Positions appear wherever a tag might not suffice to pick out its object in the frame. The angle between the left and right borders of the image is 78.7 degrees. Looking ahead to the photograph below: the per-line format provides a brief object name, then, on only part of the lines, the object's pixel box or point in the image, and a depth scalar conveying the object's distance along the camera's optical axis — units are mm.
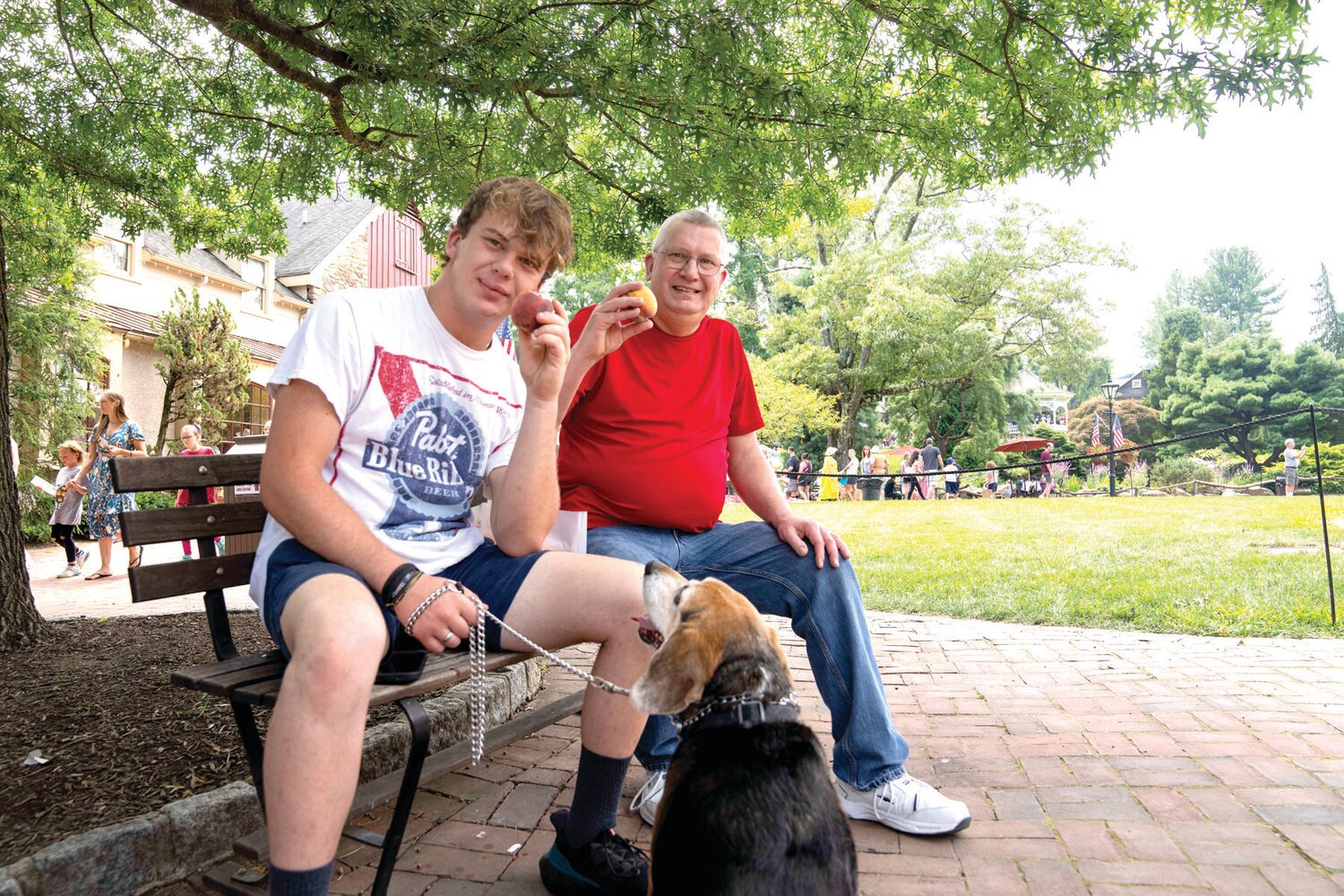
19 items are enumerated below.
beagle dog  1775
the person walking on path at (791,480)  28058
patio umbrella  37281
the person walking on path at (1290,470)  22312
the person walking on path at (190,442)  10992
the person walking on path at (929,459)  27222
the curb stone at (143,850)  2266
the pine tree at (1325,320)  69500
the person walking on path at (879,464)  26597
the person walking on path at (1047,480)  30634
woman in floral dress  9664
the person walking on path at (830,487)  28281
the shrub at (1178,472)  27859
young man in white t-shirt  2145
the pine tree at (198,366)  18172
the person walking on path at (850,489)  26812
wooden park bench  2244
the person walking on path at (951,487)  25969
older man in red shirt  2932
